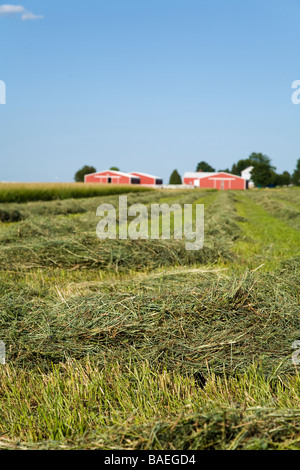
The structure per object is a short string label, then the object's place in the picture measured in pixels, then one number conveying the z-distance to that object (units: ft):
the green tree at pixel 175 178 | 341.41
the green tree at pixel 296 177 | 344.69
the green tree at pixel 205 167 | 439.63
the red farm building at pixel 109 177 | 229.45
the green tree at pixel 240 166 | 422.82
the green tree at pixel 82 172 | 304.97
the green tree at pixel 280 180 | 320.25
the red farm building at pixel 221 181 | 250.98
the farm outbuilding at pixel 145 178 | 275.39
